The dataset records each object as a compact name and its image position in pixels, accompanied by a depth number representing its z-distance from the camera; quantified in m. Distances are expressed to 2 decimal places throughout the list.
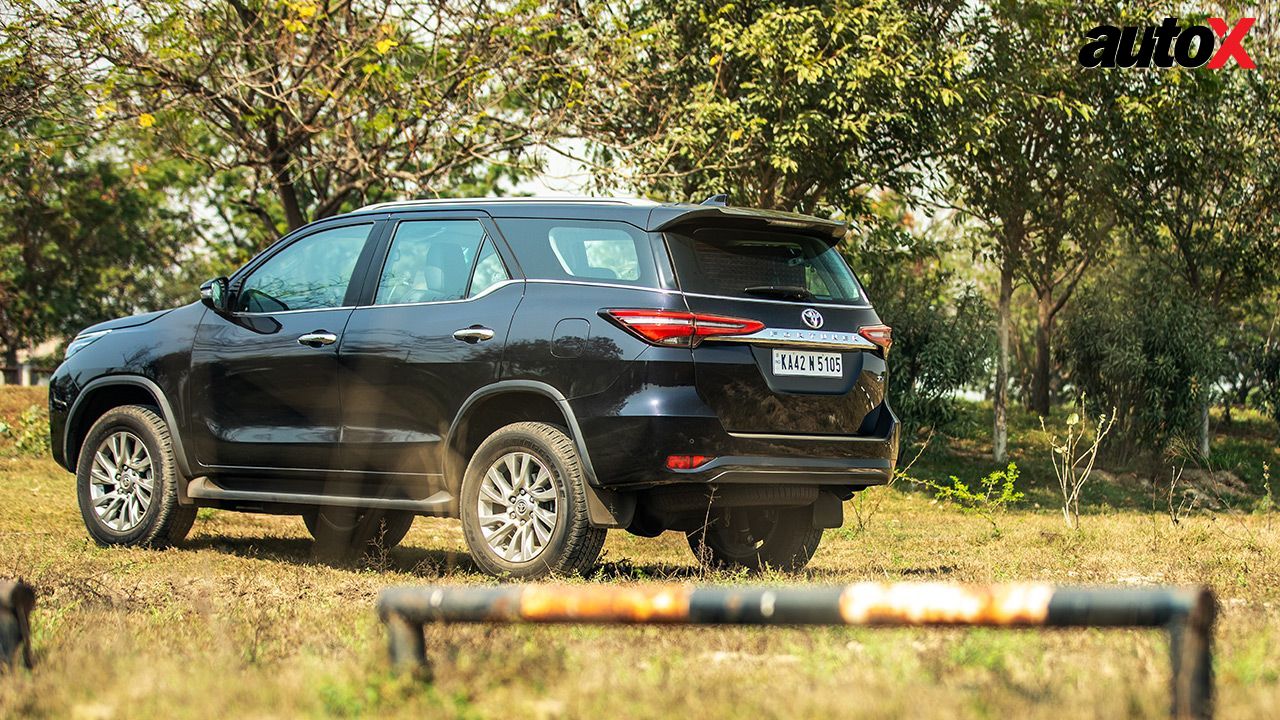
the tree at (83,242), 39.88
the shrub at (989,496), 12.36
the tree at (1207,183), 22.11
